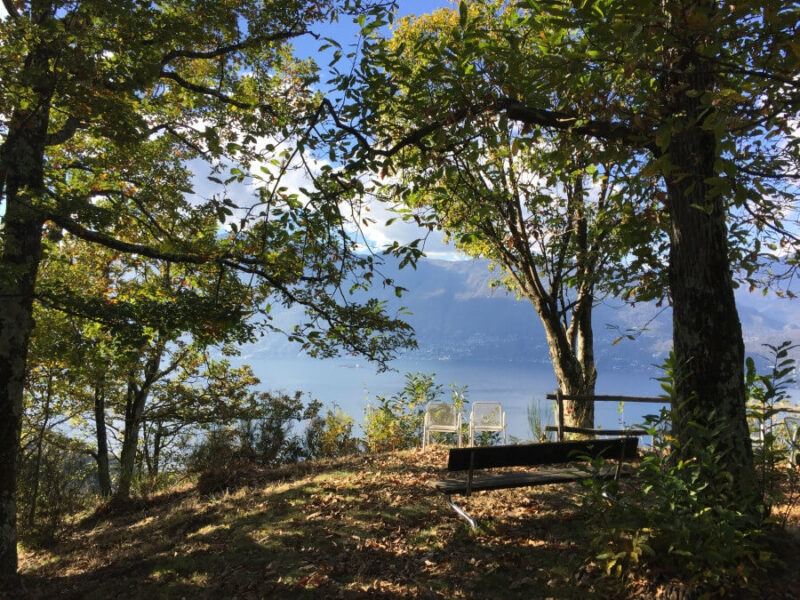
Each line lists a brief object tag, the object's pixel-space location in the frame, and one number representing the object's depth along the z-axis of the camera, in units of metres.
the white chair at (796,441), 3.06
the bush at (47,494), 8.20
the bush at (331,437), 12.06
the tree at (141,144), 4.75
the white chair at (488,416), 10.55
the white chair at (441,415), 10.60
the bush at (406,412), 11.42
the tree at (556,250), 7.70
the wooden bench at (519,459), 4.82
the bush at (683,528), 2.86
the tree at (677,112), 2.83
